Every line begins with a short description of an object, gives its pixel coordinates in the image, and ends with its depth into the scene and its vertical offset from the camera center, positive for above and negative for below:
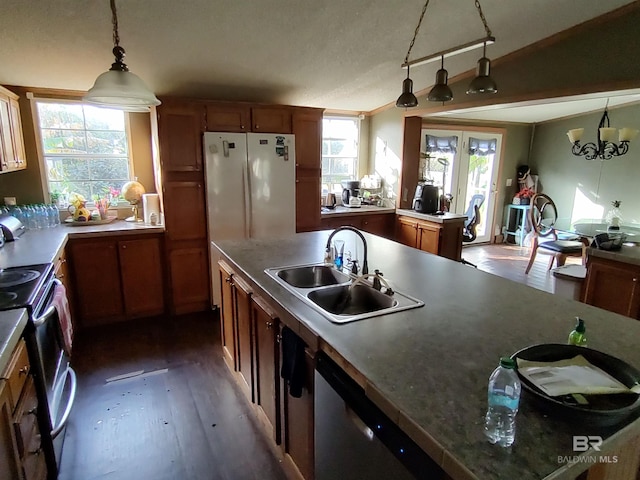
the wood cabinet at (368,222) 4.39 -0.63
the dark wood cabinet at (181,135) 3.37 +0.27
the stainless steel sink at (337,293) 1.60 -0.58
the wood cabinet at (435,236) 4.25 -0.75
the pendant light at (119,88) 1.71 +0.34
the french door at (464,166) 5.93 +0.05
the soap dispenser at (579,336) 1.18 -0.51
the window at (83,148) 3.54 +0.17
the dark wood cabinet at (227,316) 2.44 -0.99
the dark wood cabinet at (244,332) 2.11 -0.94
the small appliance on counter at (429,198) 4.48 -0.34
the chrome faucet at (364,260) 1.97 -0.46
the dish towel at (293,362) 1.54 -0.78
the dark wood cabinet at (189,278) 3.63 -1.05
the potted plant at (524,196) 6.59 -0.44
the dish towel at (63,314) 2.00 -0.78
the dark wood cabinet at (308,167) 3.98 +0.01
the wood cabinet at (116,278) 3.30 -0.98
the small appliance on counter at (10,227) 2.77 -0.45
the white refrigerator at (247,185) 3.54 -0.17
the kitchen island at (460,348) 0.82 -0.57
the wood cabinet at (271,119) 3.71 +0.46
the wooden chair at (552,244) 4.64 -0.90
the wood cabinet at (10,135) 2.80 +0.23
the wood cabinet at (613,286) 2.69 -0.83
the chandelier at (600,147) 3.80 +0.33
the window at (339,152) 5.04 +0.21
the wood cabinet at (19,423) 1.27 -0.91
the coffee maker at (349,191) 4.85 -0.28
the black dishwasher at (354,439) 0.95 -0.75
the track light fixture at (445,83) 1.91 +0.44
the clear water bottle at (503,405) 0.85 -0.53
